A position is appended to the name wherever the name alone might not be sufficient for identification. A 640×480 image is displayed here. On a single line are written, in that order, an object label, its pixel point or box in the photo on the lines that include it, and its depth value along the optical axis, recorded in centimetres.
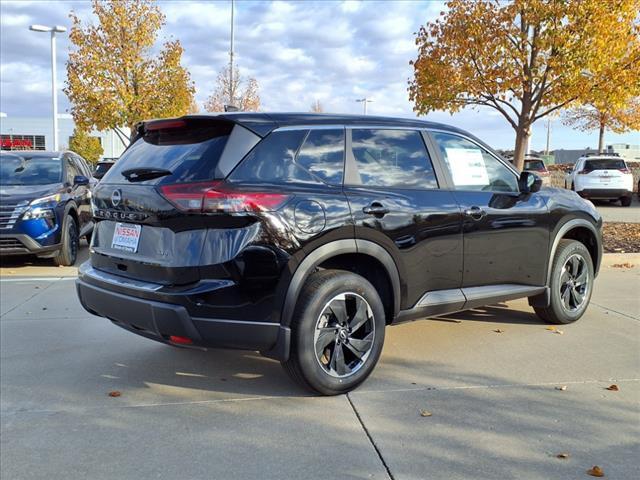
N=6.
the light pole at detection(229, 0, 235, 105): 2218
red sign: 6335
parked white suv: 1906
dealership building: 7281
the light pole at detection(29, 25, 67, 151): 2592
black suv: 356
